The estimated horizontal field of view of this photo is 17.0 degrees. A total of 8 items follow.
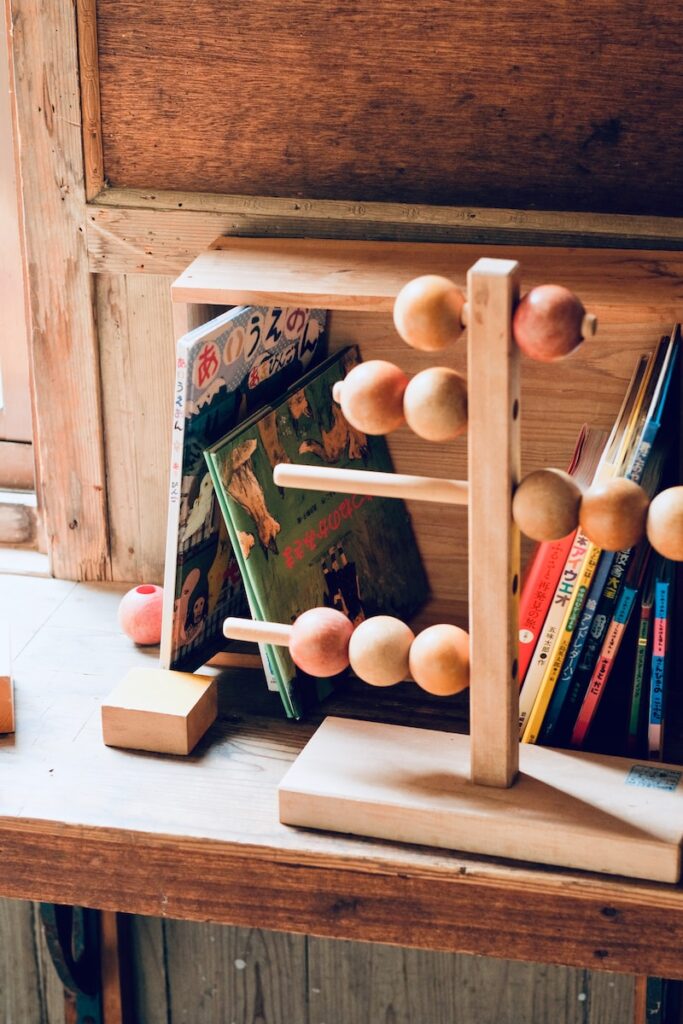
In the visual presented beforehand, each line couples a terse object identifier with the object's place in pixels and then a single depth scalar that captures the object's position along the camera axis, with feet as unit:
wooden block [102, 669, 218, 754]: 5.40
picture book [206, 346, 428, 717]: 5.44
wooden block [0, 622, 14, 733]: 5.45
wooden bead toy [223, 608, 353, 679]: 5.11
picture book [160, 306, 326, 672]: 5.36
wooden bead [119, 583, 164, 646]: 5.87
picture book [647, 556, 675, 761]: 5.23
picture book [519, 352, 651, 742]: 5.19
